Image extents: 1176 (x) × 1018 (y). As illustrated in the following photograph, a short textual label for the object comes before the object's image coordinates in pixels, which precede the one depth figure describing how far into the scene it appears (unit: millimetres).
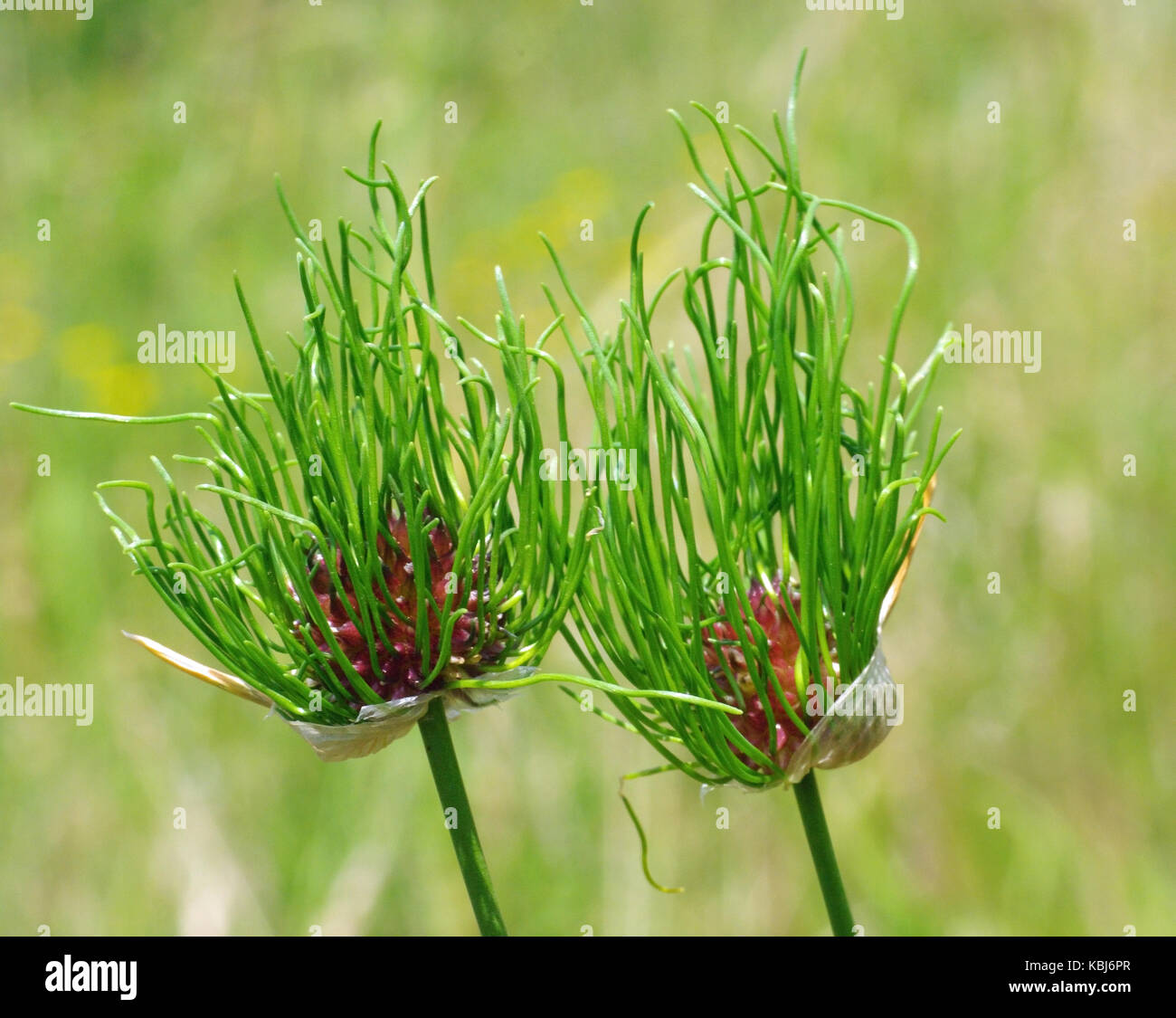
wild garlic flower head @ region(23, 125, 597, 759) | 576
